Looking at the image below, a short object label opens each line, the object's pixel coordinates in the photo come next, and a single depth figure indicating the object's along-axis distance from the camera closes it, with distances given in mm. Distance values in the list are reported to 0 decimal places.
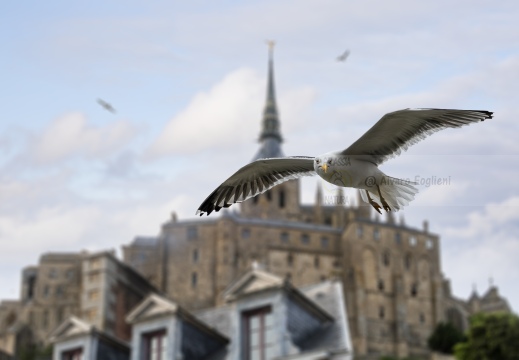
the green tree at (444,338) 115062
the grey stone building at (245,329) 29859
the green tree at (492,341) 77688
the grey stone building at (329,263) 120688
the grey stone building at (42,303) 128125
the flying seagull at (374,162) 8852
